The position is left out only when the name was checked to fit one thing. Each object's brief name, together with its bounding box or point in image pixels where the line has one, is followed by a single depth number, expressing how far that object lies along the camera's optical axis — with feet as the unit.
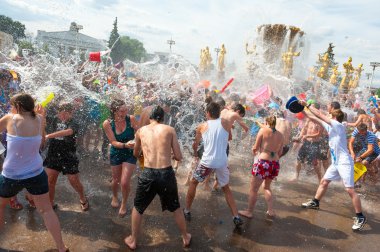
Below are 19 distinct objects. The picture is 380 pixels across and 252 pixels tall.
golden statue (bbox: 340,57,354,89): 99.50
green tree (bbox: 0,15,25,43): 192.85
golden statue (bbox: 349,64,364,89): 117.04
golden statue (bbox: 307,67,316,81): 98.18
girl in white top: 10.03
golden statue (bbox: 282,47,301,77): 84.53
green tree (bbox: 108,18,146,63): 248.18
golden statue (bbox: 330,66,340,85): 97.20
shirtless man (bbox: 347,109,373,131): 26.12
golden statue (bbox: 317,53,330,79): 95.61
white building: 233.55
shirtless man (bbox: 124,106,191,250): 11.30
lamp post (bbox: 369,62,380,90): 160.08
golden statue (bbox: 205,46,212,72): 104.47
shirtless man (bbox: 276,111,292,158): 18.58
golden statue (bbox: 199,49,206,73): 104.55
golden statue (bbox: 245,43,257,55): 83.11
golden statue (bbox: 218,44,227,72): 99.86
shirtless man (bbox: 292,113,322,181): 21.57
